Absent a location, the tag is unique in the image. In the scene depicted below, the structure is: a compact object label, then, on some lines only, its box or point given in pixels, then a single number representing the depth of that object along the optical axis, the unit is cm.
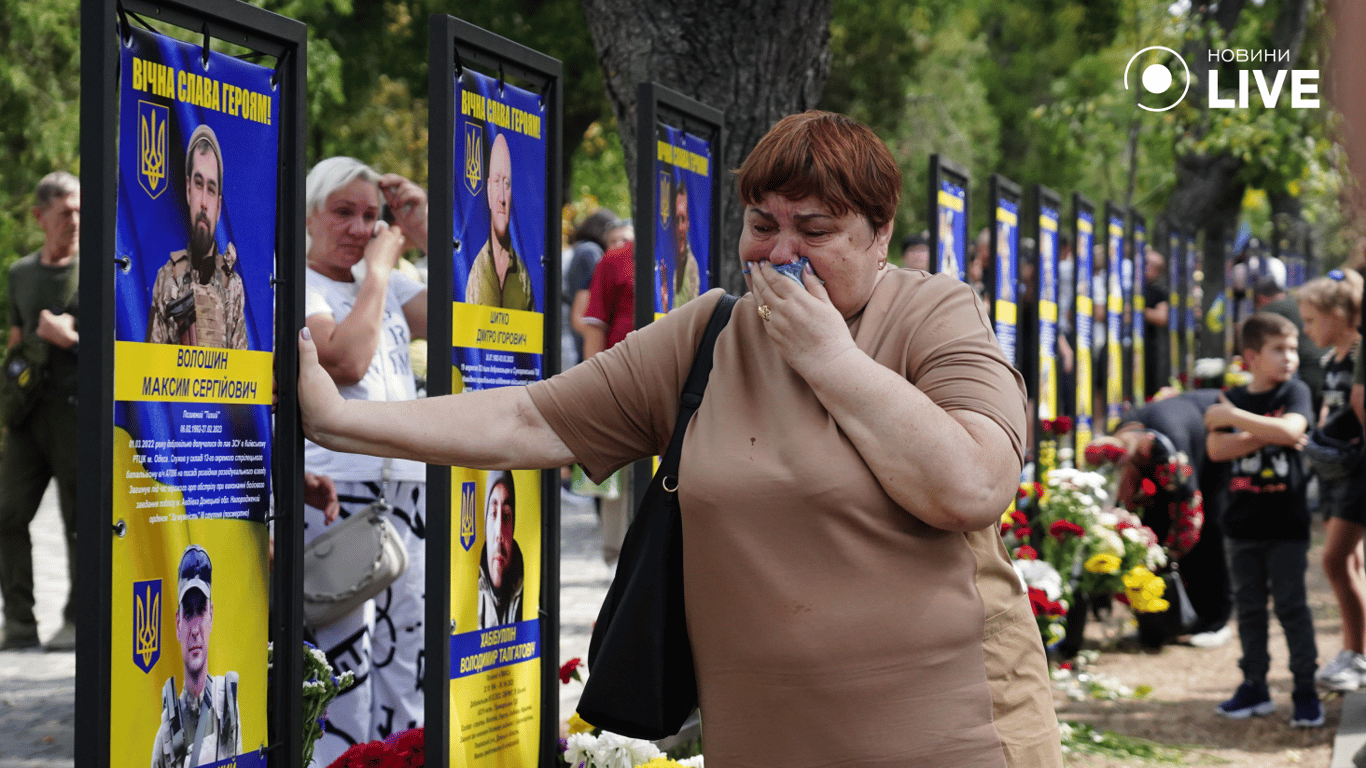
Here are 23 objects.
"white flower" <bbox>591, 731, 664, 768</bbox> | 361
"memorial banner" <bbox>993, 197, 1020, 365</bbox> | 766
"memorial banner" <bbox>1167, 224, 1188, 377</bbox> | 1633
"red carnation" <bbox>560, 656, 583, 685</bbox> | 430
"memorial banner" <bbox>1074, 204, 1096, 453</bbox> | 1008
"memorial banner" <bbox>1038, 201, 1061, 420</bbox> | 884
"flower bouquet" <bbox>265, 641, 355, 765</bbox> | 352
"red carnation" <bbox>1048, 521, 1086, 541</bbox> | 775
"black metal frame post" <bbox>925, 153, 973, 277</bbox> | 658
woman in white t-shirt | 456
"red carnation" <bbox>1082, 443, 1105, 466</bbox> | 827
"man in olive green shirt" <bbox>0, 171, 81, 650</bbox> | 728
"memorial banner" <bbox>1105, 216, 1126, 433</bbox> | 1170
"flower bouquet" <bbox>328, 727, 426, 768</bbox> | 353
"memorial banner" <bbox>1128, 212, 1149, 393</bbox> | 1346
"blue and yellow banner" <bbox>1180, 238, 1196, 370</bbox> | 1710
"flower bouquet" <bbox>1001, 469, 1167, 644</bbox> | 790
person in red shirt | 844
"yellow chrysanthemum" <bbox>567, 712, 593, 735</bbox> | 402
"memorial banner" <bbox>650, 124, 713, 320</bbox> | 450
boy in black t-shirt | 709
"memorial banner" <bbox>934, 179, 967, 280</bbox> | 683
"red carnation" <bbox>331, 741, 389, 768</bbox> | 352
